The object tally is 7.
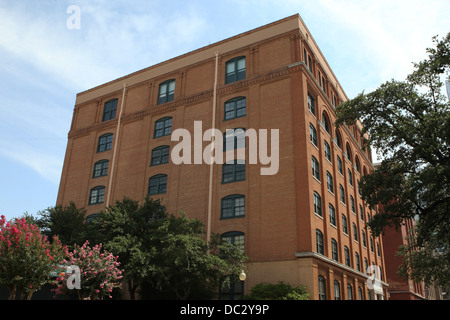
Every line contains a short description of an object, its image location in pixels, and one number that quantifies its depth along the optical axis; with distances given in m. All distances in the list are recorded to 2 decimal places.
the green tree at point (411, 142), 22.44
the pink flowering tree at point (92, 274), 20.42
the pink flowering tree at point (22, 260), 17.14
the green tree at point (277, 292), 23.76
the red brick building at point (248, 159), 28.48
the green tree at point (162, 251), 23.88
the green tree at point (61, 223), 30.45
